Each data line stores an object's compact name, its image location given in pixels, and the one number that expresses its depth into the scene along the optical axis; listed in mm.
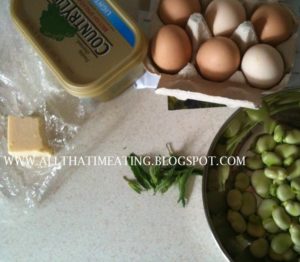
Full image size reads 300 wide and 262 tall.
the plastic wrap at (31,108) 880
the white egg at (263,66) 755
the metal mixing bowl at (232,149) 802
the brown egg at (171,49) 773
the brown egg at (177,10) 797
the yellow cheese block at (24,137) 837
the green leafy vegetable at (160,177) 836
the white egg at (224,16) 788
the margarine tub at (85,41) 793
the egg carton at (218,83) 764
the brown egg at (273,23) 780
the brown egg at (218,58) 759
